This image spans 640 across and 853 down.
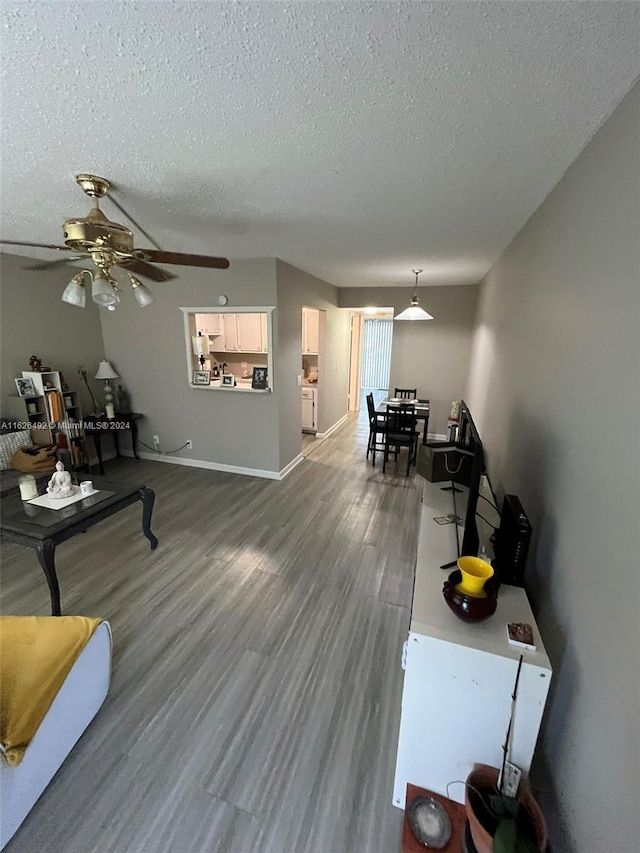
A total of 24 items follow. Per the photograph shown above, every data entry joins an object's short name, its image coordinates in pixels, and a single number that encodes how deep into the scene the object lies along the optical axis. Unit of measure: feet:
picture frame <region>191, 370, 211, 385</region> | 14.30
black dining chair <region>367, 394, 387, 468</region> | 15.71
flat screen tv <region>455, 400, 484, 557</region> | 4.95
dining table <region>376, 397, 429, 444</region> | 15.98
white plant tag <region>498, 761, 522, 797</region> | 3.63
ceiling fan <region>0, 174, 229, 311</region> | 5.32
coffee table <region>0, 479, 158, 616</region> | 6.79
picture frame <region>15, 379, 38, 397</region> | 12.28
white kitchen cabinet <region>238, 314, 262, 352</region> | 17.15
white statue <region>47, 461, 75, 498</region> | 8.33
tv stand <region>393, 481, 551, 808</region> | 3.66
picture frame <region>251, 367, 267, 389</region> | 13.37
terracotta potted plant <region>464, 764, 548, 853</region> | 3.24
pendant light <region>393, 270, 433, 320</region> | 13.58
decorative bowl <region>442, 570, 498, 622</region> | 3.96
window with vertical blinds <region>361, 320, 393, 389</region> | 32.48
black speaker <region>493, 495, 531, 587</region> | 4.78
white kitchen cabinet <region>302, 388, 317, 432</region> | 19.12
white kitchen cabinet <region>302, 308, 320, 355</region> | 18.30
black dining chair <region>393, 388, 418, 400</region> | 19.42
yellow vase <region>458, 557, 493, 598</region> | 4.07
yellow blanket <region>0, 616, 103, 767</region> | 3.99
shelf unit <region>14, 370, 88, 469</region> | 12.42
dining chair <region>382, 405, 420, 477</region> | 15.45
